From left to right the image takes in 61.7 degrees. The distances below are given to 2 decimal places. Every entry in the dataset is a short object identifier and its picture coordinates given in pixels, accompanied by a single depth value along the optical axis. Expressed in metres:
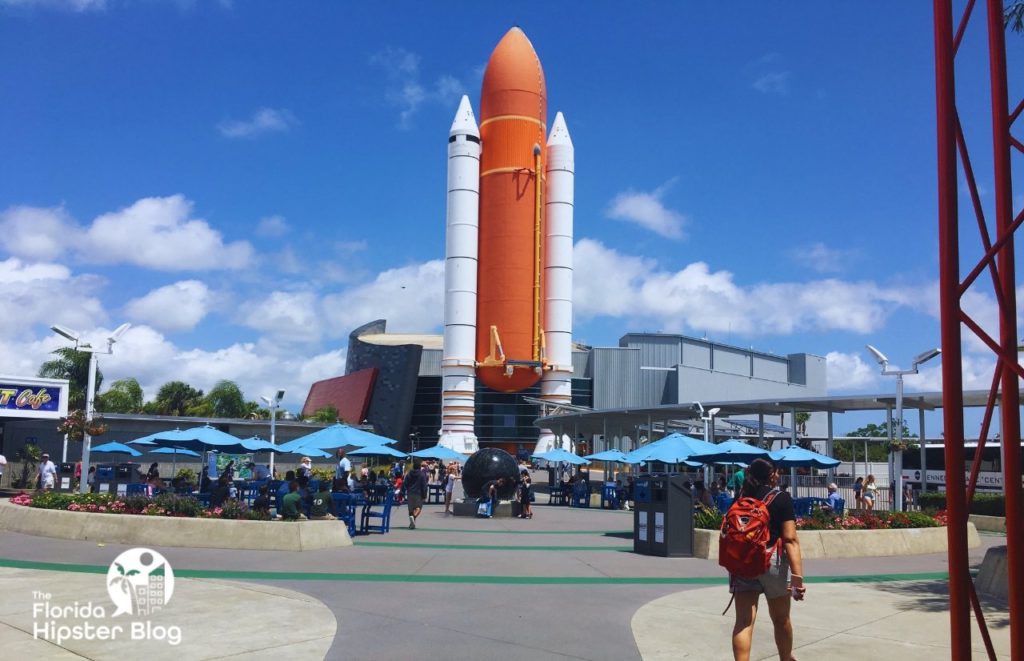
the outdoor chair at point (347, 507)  17.12
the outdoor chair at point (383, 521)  18.59
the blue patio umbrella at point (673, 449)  23.66
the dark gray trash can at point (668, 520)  15.27
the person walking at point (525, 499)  24.20
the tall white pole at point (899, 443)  24.39
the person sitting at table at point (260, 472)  26.61
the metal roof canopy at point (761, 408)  30.36
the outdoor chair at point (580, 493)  31.27
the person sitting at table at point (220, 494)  19.02
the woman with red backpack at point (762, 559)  6.42
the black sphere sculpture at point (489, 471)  25.25
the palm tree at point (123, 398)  58.48
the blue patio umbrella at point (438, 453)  29.62
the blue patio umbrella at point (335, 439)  23.20
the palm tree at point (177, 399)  67.88
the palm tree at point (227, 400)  70.31
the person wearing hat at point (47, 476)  25.00
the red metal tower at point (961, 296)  4.53
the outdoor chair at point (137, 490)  23.11
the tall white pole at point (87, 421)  22.20
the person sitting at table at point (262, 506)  15.20
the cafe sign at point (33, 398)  28.32
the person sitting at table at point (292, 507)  15.18
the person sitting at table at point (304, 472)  19.79
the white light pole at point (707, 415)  35.80
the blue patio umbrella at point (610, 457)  31.55
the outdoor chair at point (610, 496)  30.52
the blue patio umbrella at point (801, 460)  25.69
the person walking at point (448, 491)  25.61
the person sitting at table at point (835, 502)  22.46
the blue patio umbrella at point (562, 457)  34.53
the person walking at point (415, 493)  19.78
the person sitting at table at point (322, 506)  15.78
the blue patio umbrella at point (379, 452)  25.66
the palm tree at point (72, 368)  53.00
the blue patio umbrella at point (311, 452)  24.20
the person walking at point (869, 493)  25.22
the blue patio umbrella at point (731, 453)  25.68
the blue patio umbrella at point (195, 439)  22.99
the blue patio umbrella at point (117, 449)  29.17
